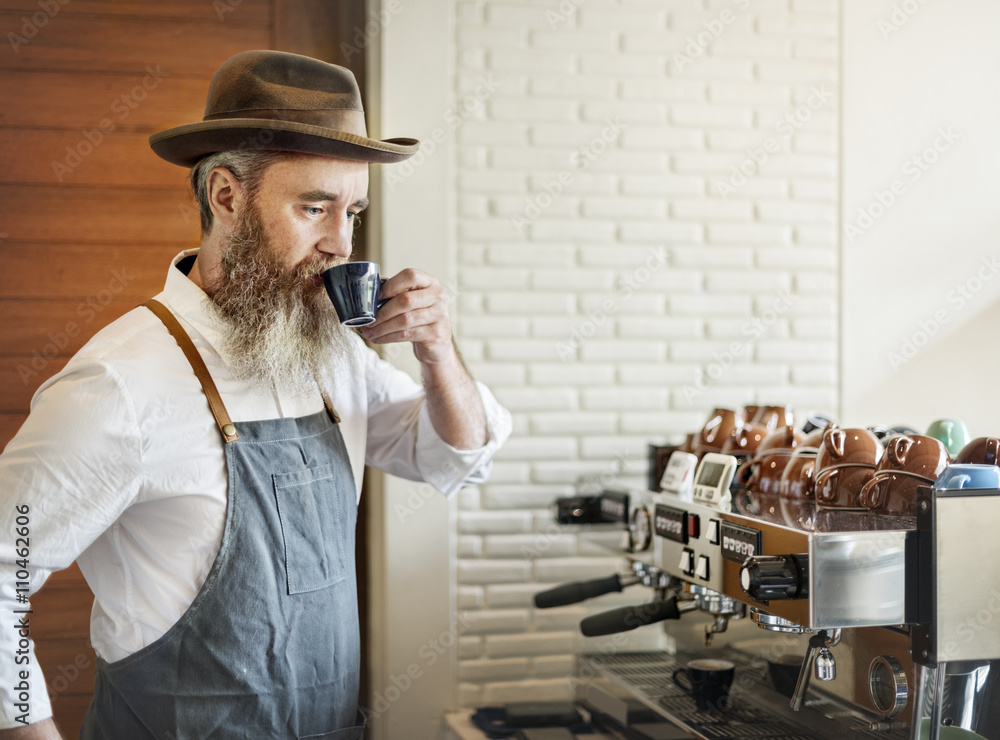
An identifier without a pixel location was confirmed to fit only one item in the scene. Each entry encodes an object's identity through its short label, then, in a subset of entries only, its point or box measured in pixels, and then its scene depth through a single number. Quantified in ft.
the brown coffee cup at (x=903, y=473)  4.58
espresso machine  4.06
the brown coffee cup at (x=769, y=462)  5.80
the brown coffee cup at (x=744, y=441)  6.52
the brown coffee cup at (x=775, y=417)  6.82
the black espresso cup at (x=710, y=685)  5.62
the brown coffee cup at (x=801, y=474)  5.39
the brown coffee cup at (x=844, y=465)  4.94
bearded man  4.04
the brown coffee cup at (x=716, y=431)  6.69
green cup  5.62
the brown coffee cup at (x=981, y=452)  4.61
